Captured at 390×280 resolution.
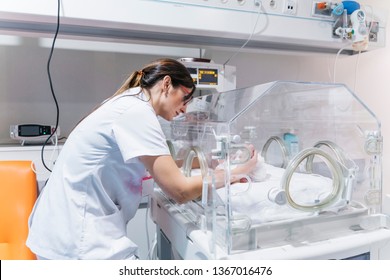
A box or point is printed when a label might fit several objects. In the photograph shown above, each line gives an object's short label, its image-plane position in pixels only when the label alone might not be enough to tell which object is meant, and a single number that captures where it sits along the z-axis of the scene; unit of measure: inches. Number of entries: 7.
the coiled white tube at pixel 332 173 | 36.6
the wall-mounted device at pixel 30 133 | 65.5
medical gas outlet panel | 64.4
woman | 39.8
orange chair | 49.8
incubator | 35.4
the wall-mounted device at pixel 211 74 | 68.9
